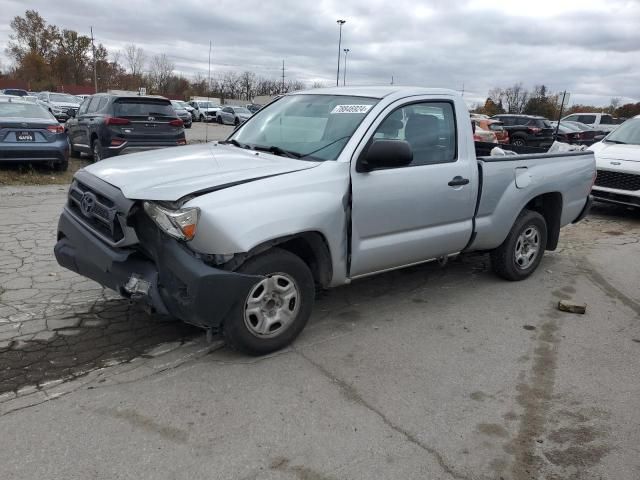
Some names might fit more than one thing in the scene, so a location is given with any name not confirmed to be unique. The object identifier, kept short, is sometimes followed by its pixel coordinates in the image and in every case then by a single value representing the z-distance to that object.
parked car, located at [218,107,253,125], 39.16
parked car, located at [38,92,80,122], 29.29
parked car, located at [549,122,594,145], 23.70
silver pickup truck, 3.38
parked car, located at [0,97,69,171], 10.52
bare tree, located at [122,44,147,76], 87.50
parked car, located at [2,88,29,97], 39.84
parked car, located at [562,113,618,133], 30.93
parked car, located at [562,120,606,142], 24.97
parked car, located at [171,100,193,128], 31.35
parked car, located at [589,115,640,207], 9.34
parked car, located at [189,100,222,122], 43.34
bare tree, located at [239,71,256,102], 89.25
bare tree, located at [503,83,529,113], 71.25
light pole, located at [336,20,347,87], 51.97
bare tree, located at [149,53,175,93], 85.88
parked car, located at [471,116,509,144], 20.11
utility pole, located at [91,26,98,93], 70.86
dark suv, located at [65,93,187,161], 11.97
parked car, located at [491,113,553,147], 25.11
